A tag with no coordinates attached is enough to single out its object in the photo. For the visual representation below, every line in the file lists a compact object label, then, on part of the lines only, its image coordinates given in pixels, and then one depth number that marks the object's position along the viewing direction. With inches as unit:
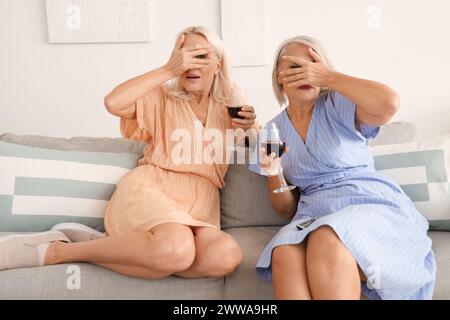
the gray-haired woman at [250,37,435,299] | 48.3
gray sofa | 55.1
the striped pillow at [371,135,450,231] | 68.0
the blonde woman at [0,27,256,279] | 56.2
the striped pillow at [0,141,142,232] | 68.5
